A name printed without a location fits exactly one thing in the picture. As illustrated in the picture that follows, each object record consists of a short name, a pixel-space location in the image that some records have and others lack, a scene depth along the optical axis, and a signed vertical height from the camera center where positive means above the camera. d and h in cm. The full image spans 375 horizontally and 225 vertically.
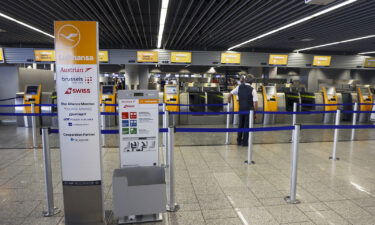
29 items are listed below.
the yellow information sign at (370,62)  1636 +148
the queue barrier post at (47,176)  291 -110
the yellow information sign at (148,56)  1442 +154
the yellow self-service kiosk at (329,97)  1090 -53
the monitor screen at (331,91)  1119 -28
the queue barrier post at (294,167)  339 -111
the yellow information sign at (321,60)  1553 +150
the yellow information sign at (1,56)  1345 +136
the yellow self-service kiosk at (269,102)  1016 -72
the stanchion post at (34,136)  567 -122
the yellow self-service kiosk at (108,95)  955 -46
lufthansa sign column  247 -37
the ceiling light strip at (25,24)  857 +223
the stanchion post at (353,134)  703 -136
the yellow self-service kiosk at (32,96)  936 -50
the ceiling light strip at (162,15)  744 +233
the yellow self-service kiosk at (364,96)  1091 -50
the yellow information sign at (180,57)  1452 +152
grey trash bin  273 -127
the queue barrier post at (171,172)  311 -110
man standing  607 -39
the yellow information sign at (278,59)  1513 +150
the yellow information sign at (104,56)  1426 +151
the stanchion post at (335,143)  533 -124
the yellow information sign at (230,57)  1489 +157
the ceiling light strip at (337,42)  1158 +219
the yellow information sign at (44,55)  1359 +147
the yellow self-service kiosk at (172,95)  983 -45
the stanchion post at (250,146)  492 -121
